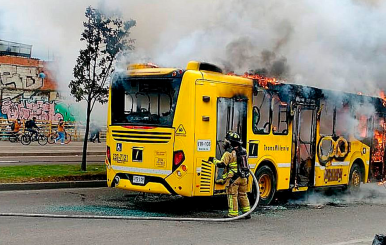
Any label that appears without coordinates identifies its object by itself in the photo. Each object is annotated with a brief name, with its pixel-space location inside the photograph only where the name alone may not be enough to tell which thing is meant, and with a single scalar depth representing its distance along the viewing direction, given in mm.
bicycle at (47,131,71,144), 29058
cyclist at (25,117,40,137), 27906
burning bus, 9438
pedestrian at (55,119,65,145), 28547
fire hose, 8688
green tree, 14312
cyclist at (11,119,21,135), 28984
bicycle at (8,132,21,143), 28797
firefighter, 9320
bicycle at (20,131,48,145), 27641
